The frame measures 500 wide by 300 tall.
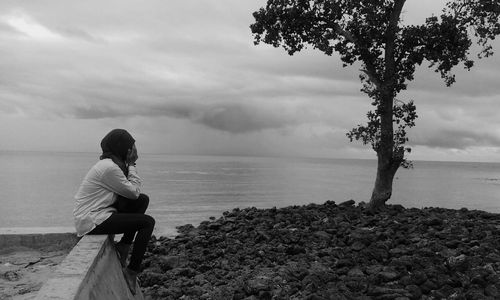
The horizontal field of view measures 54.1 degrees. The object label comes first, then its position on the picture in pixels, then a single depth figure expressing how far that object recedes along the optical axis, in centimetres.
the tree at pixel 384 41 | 1419
